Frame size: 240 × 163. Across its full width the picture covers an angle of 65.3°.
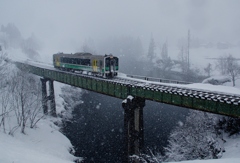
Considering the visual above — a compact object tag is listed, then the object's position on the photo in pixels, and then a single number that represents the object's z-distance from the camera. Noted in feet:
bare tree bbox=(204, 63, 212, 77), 232.94
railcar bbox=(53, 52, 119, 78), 95.50
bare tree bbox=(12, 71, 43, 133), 85.64
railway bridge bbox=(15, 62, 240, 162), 51.67
